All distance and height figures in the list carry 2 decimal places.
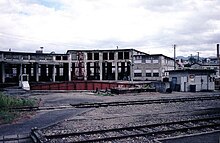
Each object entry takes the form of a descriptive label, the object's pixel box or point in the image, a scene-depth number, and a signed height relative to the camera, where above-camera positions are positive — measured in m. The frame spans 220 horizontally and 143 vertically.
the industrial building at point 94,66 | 58.19 +2.46
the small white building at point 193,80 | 43.69 -0.74
